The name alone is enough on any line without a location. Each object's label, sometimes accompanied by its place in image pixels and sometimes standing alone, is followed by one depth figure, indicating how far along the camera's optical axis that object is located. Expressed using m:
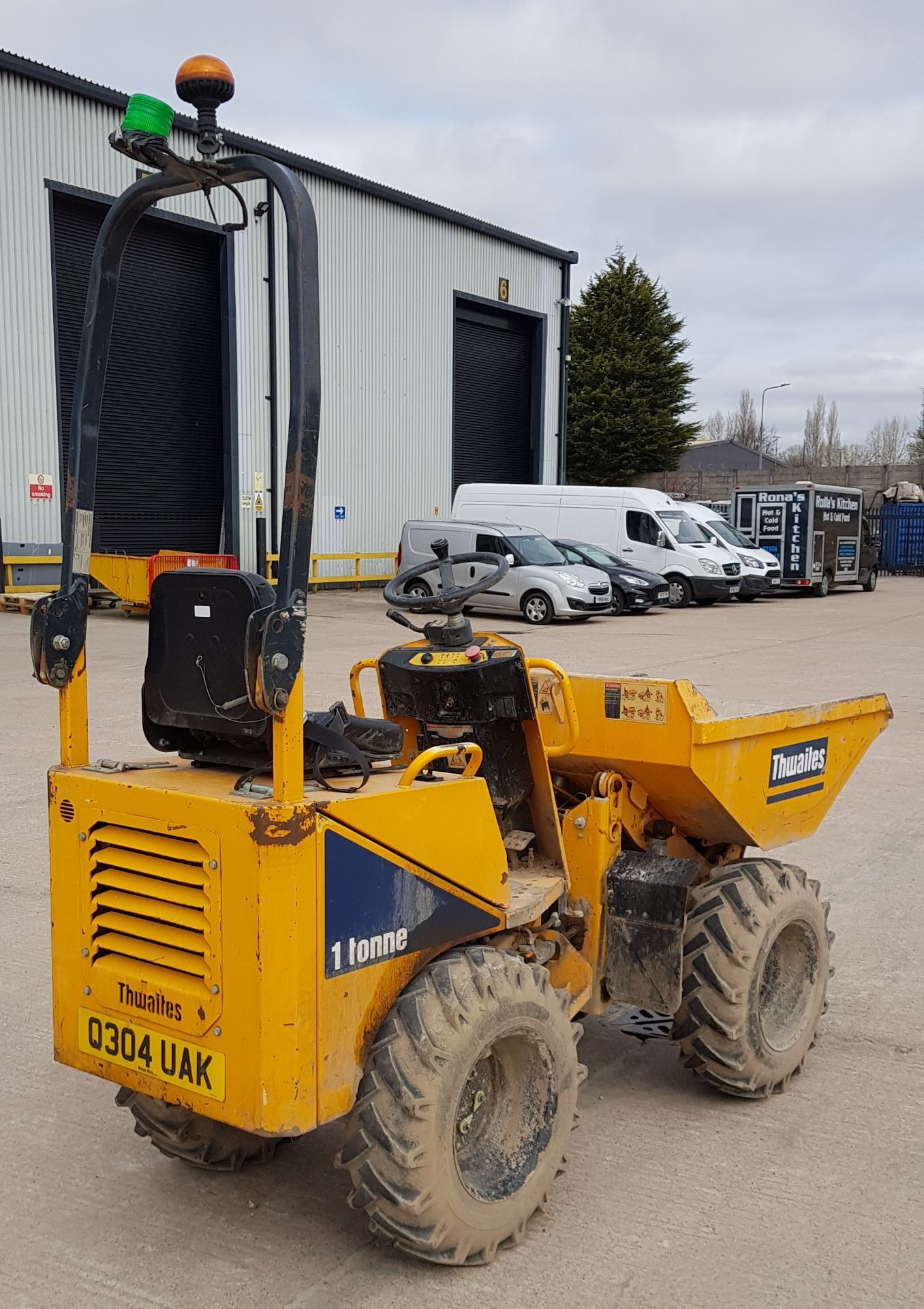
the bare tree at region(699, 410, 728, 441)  100.50
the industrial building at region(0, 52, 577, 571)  22.53
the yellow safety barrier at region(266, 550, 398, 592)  28.92
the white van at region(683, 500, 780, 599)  27.11
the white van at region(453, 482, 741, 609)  25.95
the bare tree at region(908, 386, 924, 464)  66.12
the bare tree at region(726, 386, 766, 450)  95.31
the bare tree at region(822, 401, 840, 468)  84.56
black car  23.83
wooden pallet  21.25
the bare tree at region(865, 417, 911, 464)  81.38
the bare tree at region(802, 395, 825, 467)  89.69
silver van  22.06
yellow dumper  2.78
